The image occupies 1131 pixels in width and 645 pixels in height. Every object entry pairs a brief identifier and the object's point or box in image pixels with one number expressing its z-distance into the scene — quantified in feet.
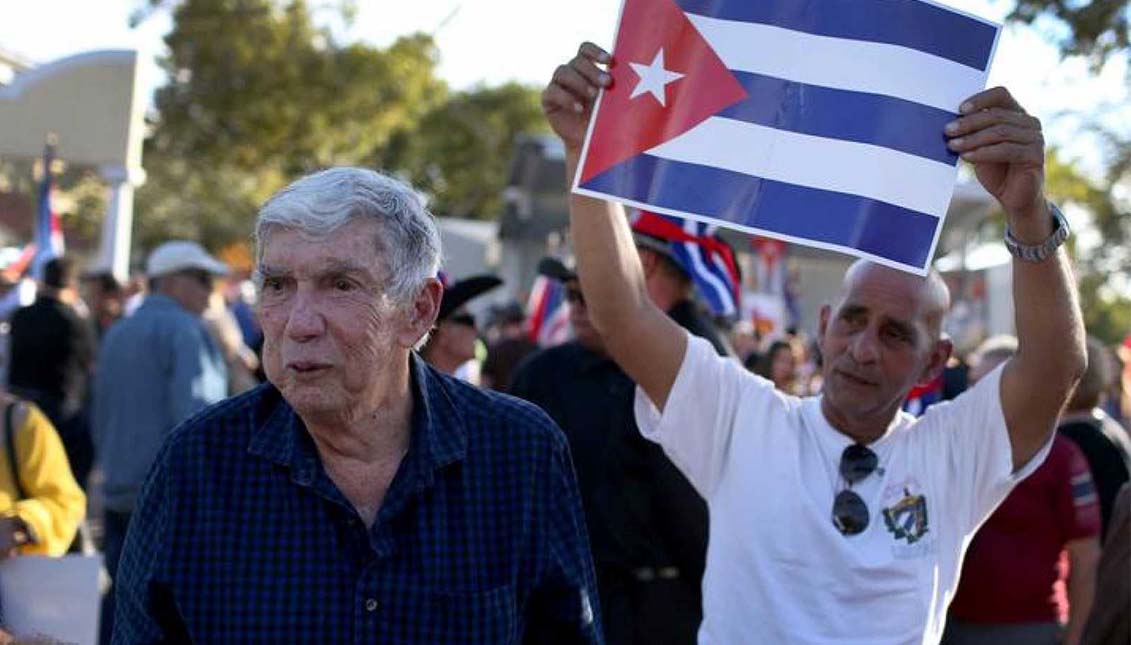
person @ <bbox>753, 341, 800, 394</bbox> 41.55
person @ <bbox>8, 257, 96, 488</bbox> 33.99
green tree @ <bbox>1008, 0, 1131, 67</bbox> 29.89
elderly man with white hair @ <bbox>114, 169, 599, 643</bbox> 9.50
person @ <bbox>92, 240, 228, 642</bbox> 28.30
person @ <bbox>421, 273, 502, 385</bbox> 22.11
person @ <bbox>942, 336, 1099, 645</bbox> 18.49
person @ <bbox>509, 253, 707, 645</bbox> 17.94
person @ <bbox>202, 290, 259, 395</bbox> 33.70
